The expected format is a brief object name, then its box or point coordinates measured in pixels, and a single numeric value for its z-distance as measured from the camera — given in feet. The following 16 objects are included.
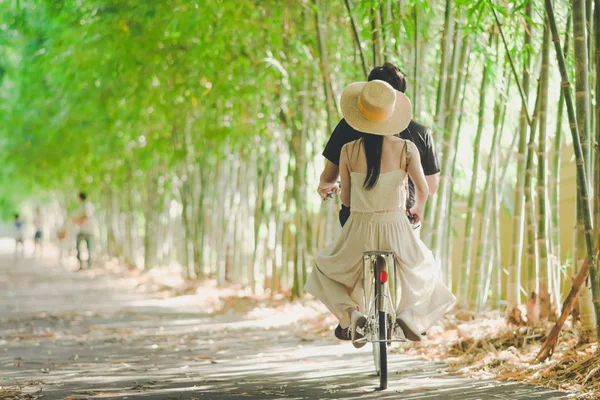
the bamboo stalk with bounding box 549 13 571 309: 54.24
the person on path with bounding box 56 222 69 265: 164.99
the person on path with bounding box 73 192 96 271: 137.69
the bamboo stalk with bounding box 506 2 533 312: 48.70
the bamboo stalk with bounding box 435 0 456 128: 48.96
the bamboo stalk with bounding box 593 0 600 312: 35.09
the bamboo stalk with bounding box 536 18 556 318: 42.34
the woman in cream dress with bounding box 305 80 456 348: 33.32
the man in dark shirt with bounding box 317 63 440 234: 35.53
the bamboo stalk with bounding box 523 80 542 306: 44.32
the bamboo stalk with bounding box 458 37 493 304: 55.11
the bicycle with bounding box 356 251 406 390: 33.19
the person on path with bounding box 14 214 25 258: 197.57
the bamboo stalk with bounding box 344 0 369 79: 48.53
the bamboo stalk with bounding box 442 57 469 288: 61.84
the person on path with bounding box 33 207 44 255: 188.24
